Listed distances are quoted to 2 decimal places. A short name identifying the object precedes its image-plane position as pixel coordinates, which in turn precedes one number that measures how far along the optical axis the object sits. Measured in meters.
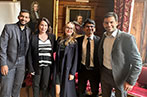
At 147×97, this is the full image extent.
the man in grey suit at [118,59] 1.55
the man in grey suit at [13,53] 1.93
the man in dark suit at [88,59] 1.99
